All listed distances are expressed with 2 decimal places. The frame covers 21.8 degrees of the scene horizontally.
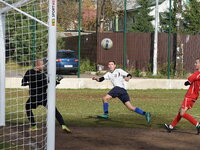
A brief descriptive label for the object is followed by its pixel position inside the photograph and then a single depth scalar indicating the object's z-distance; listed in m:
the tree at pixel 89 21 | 52.81
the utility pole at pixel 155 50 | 26.45
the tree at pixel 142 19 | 45.16
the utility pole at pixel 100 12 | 31.40
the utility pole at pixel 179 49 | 25.56
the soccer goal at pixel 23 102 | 8.27
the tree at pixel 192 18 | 36.38
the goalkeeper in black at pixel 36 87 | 10.98
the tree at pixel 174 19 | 26.99
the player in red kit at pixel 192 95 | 11.12
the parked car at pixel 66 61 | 29.75
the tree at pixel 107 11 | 31.95
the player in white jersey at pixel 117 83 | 12.85
